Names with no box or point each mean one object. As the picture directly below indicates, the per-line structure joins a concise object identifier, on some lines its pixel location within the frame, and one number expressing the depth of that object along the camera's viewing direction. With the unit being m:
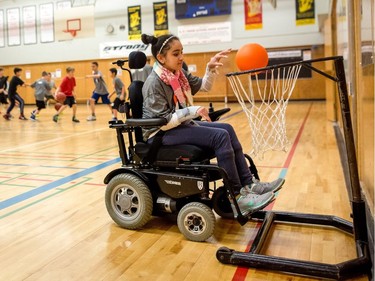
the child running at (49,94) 14.00
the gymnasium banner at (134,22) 18.91
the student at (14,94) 13.52
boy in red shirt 12.07
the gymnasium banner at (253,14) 17.16
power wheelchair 2.87
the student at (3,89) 14.20
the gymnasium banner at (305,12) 16.42
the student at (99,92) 12.45
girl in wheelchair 2.87
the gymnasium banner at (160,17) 18.45
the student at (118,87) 10.77
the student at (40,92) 13.34
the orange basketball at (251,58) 3.07
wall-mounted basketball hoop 19.98
